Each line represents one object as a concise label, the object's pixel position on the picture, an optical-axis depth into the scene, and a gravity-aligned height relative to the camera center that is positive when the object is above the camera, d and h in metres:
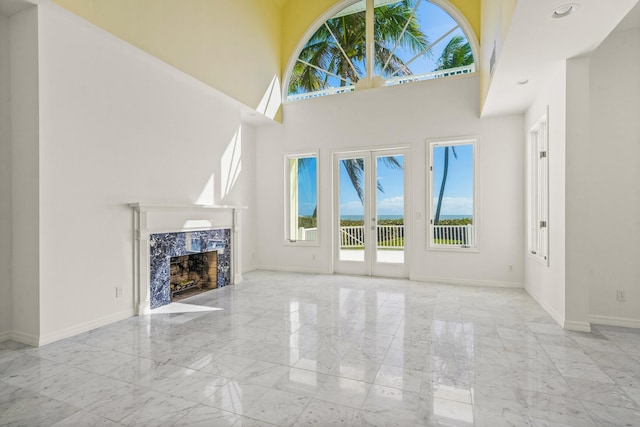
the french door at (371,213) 5.96 -0.02
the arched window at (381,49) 5.70 +3.04
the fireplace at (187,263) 4.15 -0.77
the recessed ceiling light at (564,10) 2.48 +1.57
